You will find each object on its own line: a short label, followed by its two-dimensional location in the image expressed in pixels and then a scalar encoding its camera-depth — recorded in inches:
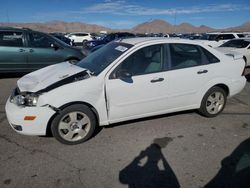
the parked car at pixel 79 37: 1025.7
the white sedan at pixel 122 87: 108.1
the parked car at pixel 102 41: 628.4
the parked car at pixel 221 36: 553.4
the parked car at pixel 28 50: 234.6
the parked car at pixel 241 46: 335.6
